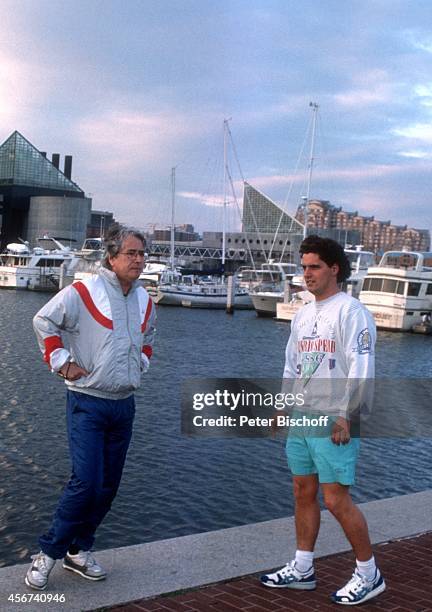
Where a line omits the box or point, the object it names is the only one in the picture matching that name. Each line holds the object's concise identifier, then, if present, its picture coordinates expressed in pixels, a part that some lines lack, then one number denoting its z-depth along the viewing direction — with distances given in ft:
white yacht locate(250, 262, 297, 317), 170.40
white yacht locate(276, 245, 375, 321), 154.39
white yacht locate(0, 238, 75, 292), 244.01
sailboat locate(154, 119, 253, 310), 191.11
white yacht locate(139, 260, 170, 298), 197.33
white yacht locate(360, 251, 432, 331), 141.90
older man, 14.46
